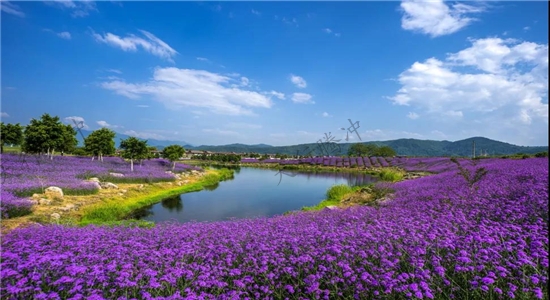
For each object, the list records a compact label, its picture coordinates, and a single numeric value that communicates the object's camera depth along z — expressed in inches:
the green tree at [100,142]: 1264.8
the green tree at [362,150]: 3144.7
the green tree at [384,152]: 3021.7
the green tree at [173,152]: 1462.8
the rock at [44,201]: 560.2
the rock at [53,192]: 612.7
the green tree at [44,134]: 973.8
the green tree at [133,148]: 1251.2
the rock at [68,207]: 559.1
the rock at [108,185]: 821.9
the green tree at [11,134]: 1234.6
